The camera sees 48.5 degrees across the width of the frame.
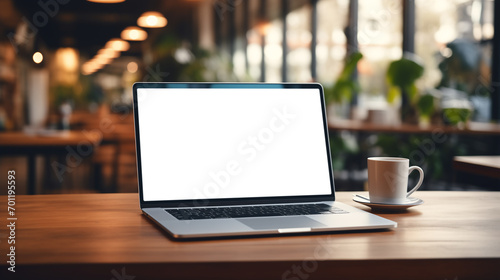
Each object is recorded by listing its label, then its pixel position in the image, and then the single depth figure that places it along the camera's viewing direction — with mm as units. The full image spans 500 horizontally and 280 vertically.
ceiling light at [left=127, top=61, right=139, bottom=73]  28428
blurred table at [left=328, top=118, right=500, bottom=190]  3887
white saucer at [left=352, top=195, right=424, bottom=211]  1100
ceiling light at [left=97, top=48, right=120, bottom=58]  16867
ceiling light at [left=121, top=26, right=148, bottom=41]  9984
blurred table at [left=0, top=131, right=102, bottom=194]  3973
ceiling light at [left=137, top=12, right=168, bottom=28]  7043
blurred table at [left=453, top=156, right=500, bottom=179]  1797
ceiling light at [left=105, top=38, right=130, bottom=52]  13981
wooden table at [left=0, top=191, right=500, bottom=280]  708
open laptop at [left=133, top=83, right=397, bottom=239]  1069
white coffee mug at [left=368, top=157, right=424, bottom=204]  1116
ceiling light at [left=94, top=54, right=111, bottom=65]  19422
